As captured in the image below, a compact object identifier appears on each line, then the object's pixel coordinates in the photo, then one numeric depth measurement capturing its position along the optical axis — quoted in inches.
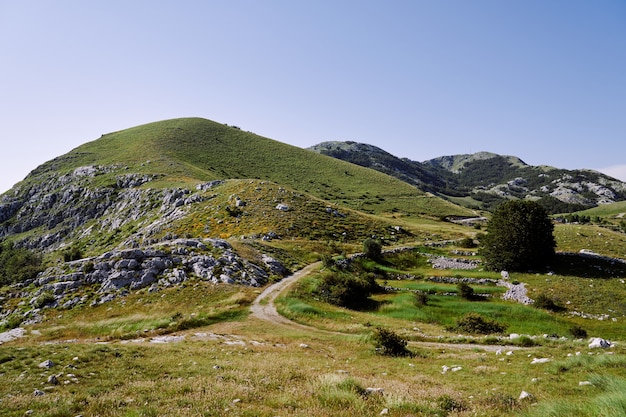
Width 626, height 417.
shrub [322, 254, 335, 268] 1870.3
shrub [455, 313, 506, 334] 1066.4
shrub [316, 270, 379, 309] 1443.2
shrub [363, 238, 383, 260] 2103.8
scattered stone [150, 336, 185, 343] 937.7
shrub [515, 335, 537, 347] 814.5
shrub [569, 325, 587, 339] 1031.7
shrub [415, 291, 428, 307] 1389.0
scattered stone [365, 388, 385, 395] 409.9
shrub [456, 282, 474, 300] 1464.1
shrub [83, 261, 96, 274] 1517.0
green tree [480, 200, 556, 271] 1704.0
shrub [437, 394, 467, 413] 351.6
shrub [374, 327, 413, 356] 775.1
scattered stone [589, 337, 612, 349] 699.0
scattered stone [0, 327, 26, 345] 1025.5
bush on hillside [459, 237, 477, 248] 2387.7
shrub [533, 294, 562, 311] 1298.0
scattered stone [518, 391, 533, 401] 388.2
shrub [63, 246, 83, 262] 2098.8
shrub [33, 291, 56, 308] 1307.8
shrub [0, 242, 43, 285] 1777.8
